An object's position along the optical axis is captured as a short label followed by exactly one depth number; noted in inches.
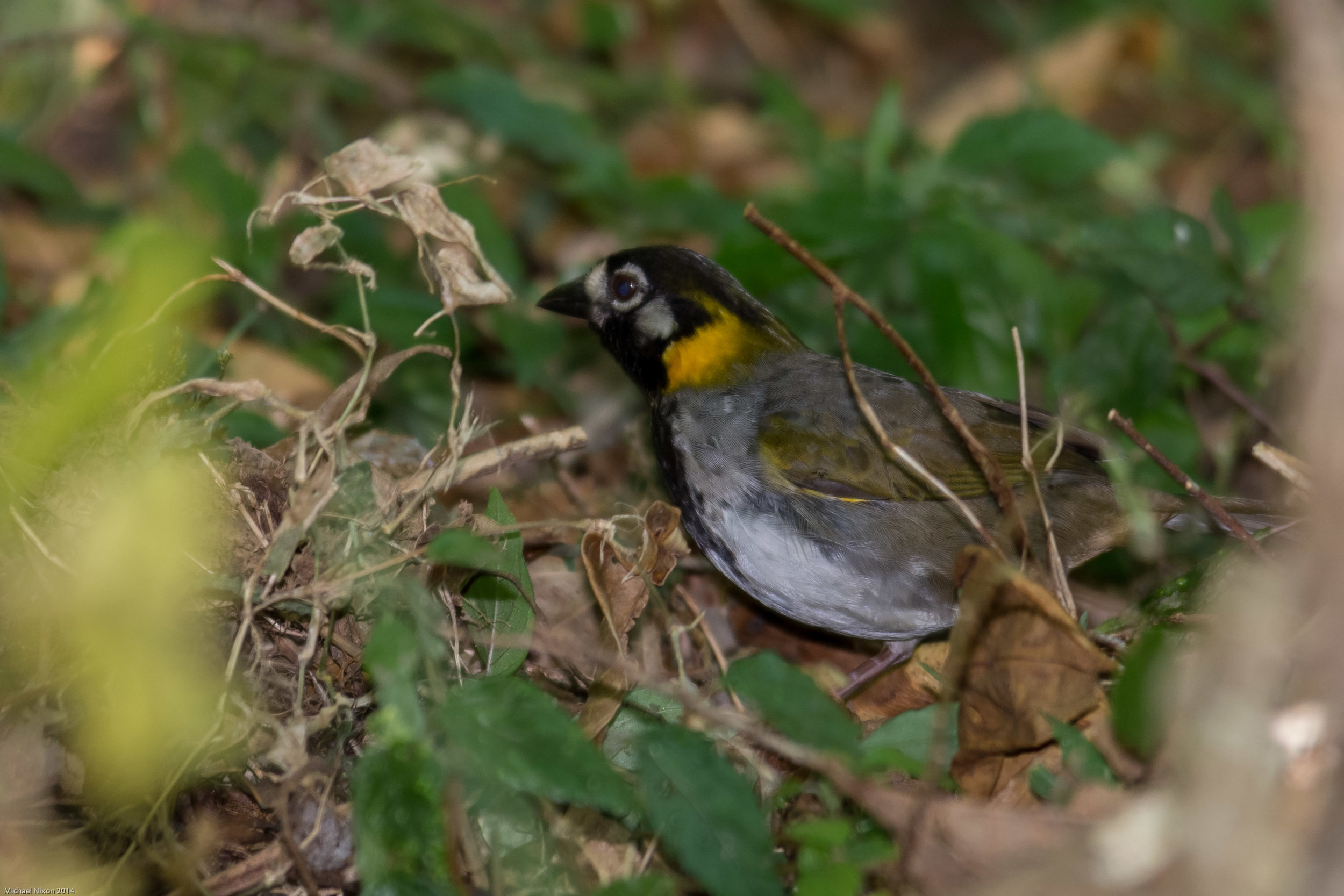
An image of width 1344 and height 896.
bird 257.9
